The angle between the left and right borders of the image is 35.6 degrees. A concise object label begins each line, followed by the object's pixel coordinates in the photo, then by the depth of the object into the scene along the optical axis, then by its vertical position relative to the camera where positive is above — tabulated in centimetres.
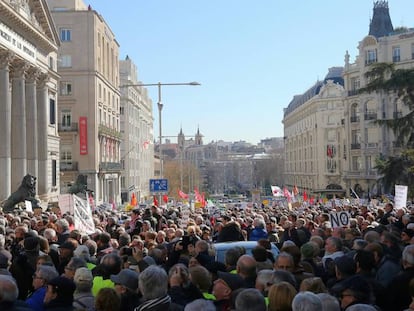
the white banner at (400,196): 2145 -66
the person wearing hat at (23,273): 866 -122
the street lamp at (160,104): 4294 +514
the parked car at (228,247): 1127 -122
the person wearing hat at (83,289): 680 -117
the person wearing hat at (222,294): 669 -120
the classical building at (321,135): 8950 +649
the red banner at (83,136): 6056 +427
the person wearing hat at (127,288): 686 -117
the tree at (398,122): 2748 +233
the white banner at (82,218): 1570 -90
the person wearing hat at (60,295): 646 -114
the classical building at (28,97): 3494 +534
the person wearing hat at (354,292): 629 -113
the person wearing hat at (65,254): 973 -110
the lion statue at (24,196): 2741 -57
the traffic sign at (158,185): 3209 -24
